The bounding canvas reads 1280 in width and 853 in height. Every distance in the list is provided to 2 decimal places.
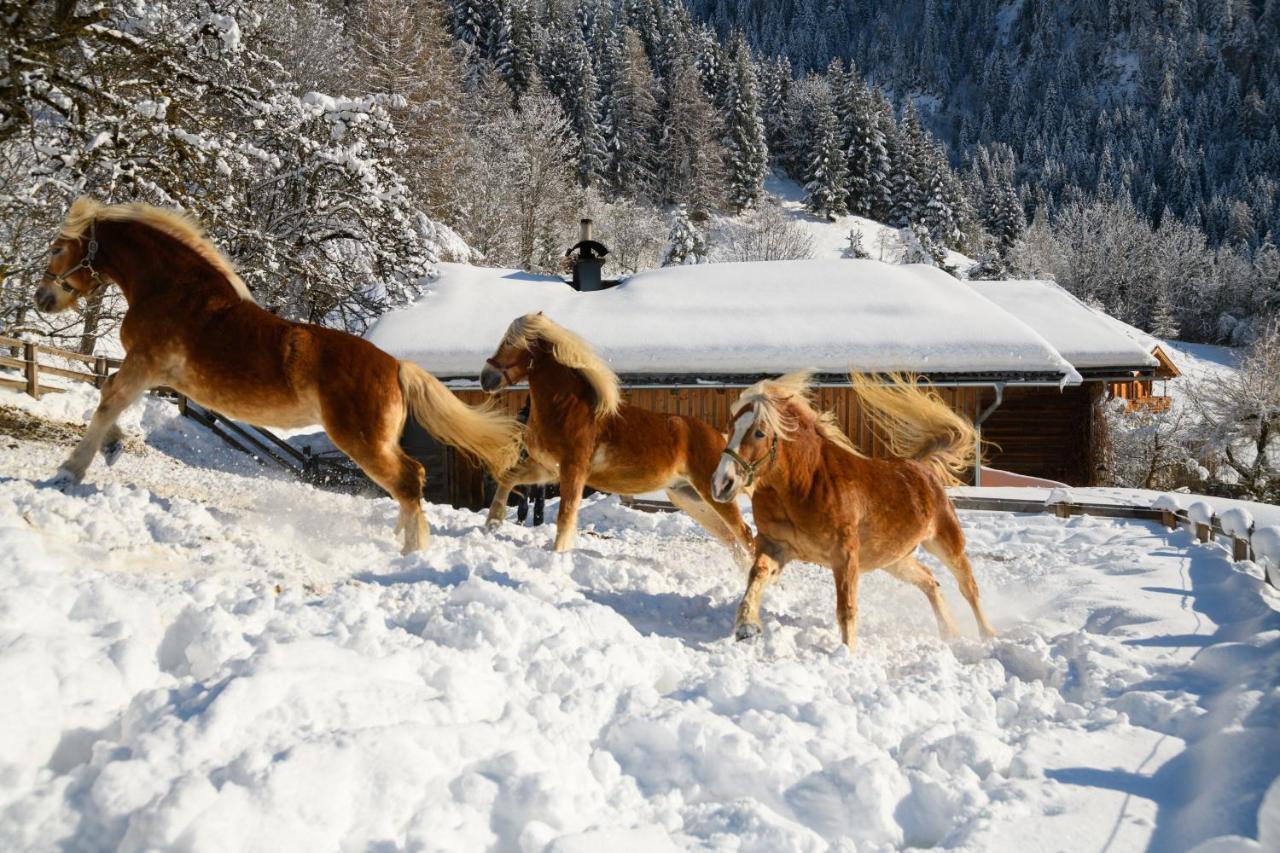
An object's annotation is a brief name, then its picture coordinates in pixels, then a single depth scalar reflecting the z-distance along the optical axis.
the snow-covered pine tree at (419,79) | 31.14
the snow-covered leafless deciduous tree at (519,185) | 40.28
